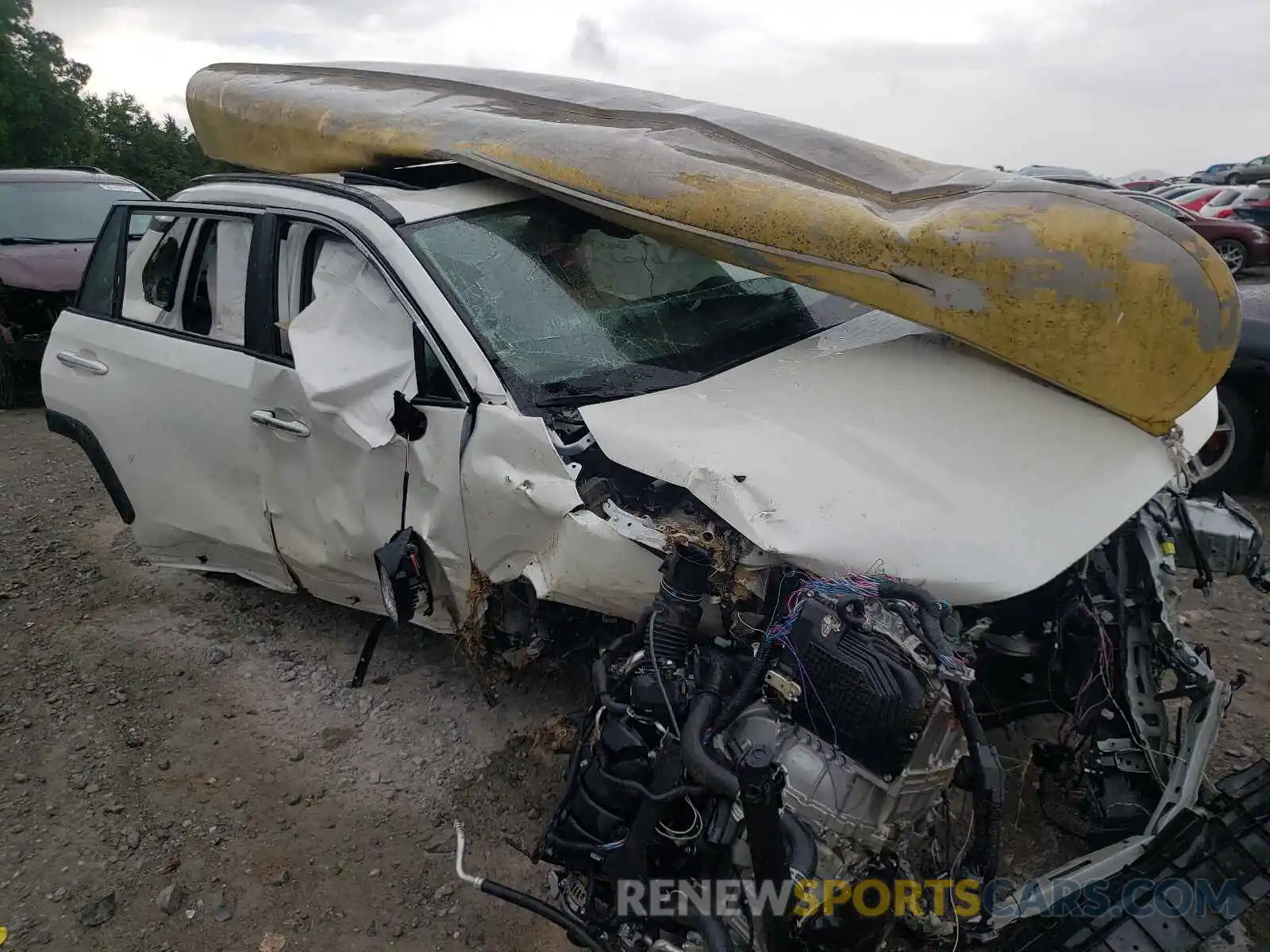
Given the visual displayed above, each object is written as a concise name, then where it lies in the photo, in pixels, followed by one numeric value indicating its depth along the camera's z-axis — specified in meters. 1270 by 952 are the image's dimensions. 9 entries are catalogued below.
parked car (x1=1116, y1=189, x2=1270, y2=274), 11.56
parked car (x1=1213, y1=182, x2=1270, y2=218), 12.29
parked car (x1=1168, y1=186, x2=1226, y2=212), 13.22
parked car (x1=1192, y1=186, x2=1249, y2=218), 12.53
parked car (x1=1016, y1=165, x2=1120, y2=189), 11.18
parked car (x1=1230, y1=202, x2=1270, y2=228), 12.20
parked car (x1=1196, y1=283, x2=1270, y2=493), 4.46
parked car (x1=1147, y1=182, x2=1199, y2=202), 15.07
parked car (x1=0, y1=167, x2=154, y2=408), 6.79
